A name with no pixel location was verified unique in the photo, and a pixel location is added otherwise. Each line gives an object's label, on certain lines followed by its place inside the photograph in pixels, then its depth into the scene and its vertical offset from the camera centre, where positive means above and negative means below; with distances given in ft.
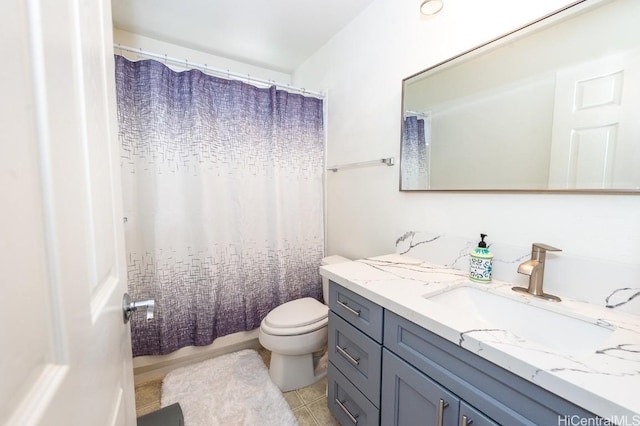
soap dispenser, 3.48 -0.97
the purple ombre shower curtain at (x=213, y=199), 5.16 -0.20
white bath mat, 4.54 -3.93
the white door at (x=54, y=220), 0.79 -0.12
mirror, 2.65 +1.05
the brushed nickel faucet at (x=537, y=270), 3.00 -0.89
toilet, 4.97 -2.88
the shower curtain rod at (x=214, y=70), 4.98 +2.63
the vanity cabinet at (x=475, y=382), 1.89 -1.62
